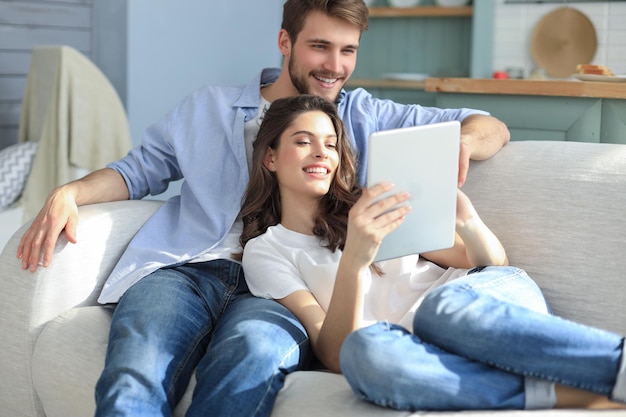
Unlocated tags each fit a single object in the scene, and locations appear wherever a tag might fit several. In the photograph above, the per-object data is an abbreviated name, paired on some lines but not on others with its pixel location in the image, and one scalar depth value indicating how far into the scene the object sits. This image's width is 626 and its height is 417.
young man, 1.64
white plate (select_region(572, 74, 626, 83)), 2.91
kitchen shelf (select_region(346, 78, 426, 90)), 5.04
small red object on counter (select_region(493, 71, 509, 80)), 4.56
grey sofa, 1.89
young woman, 1.52
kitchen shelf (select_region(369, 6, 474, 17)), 4.90
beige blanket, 3.55
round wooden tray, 4.74
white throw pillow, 3.41
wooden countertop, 2.94
